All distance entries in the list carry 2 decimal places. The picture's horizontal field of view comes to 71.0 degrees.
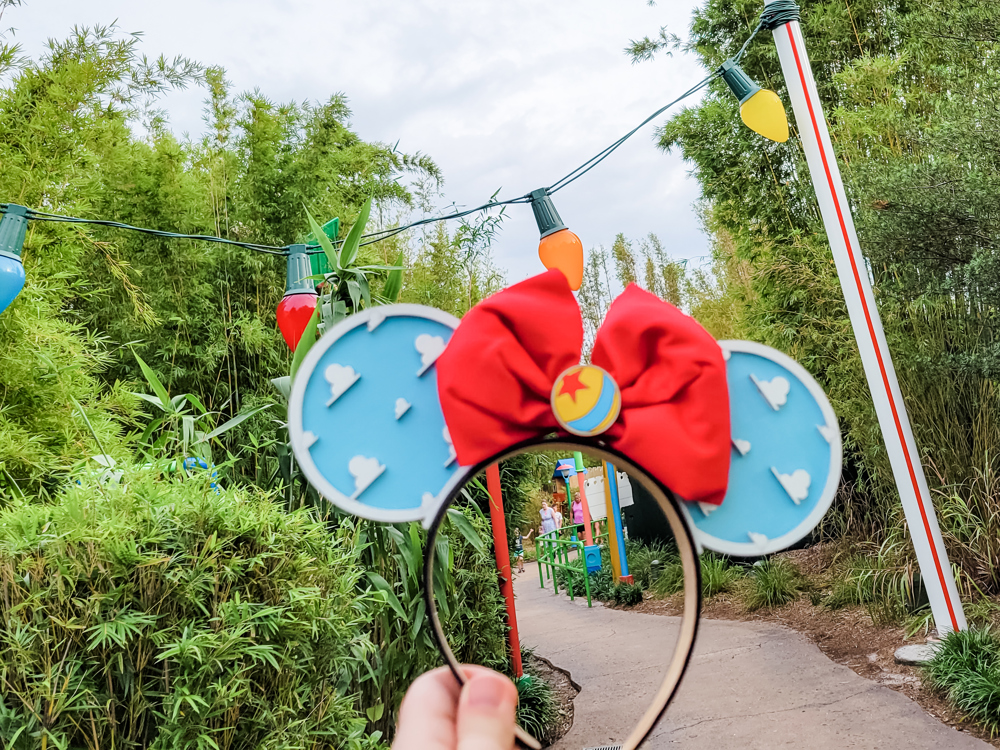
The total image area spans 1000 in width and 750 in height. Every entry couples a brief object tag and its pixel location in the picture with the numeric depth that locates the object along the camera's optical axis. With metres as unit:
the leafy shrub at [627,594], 5.68
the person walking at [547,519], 9.40
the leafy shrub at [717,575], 5.31
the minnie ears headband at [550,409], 0.44
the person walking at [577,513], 9.57
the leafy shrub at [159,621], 1.02
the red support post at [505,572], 3.13
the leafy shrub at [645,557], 6.25
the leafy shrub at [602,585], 5.96
